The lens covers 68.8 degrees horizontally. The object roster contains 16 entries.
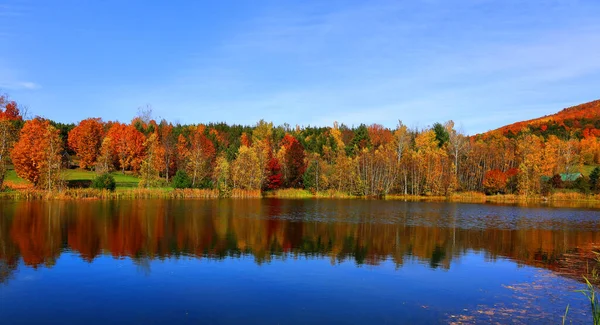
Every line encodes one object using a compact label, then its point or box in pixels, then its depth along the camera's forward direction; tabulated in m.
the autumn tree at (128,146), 85.69
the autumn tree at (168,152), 81.94
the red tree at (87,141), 86.56
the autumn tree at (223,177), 66.81
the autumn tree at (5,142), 53.59
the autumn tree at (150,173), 62.78
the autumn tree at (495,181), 76.69
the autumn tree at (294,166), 81.88
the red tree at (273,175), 76.38
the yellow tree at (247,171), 70.62
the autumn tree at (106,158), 74.54
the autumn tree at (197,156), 73.31
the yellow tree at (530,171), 73.88
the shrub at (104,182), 55.38
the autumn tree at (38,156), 52.75
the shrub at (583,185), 71.00
